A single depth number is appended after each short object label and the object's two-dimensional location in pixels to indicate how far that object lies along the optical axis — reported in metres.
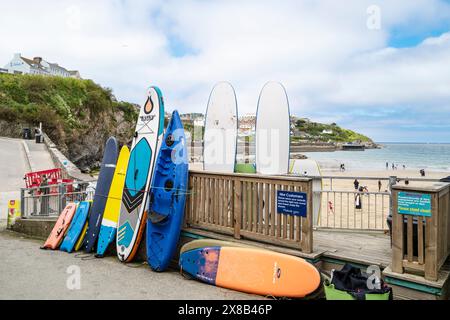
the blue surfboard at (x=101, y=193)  6.12
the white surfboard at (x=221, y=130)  6.60
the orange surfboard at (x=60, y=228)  6.39
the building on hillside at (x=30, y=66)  67.12
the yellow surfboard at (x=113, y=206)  5.84
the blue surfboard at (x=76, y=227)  6.15
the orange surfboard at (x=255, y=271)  3.72
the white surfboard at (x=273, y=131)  6.36
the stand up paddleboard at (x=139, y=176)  5.48
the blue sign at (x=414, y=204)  3.19
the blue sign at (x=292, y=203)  4.00
